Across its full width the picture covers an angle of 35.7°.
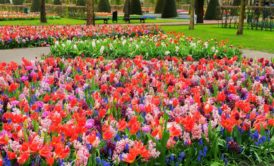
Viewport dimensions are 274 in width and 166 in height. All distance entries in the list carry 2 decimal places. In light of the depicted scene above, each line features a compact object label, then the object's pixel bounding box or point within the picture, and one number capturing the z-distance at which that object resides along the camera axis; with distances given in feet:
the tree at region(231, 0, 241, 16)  141.17
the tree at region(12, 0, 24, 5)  162.40
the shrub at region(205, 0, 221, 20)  120.26
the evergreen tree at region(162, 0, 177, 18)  121.39
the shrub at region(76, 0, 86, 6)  131.97
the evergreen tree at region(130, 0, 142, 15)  126.62
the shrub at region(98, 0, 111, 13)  134.39
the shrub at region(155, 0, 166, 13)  140.15
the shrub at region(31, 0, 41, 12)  135.13
